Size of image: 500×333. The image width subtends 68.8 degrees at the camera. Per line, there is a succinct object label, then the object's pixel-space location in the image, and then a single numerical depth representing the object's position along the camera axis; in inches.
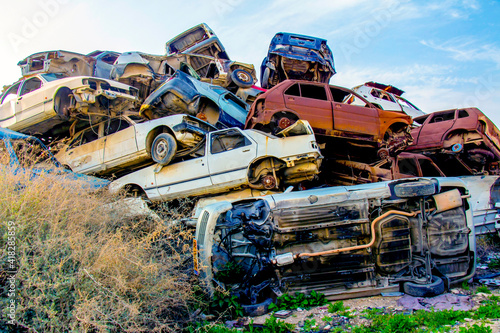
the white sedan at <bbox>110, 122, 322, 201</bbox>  264.2
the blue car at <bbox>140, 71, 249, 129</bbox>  349.1
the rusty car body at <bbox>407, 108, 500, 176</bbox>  361.7
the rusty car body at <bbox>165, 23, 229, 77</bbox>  616.1
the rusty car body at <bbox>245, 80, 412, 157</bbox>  299.0
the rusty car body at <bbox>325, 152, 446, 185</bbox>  287.6
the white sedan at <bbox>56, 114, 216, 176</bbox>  298.8
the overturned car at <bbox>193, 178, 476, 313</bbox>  169.2
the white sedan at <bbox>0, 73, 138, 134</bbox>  340.2
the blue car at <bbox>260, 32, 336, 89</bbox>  471.8
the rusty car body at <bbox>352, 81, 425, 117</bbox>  478.0
